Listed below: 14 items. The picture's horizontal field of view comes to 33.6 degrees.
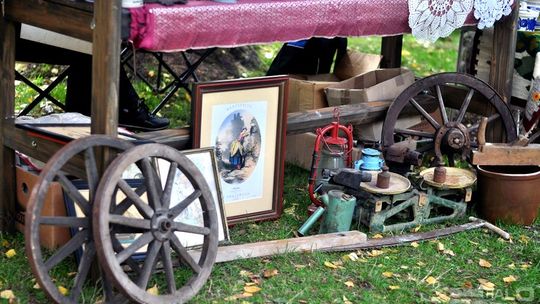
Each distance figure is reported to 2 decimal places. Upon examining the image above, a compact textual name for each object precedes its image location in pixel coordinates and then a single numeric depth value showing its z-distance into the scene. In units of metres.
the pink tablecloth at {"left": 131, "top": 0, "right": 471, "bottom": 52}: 4.36
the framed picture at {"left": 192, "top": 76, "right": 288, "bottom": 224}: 5.27
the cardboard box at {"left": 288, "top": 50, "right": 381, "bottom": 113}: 6.46
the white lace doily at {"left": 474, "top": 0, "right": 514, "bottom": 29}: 5.95
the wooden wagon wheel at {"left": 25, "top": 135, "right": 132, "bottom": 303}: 3.96
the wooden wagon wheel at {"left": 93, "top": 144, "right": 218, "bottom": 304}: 4.02
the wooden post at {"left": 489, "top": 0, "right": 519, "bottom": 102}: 6.29
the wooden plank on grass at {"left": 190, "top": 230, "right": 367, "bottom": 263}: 4.89
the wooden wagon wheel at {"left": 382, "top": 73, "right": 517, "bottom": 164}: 6.11
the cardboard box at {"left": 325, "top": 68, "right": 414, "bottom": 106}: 6.36
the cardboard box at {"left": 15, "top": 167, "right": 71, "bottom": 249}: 4.69
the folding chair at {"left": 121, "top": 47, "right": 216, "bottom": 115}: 6.87
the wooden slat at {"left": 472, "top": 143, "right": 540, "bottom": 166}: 5.70
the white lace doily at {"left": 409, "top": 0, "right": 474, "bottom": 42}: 5.70
